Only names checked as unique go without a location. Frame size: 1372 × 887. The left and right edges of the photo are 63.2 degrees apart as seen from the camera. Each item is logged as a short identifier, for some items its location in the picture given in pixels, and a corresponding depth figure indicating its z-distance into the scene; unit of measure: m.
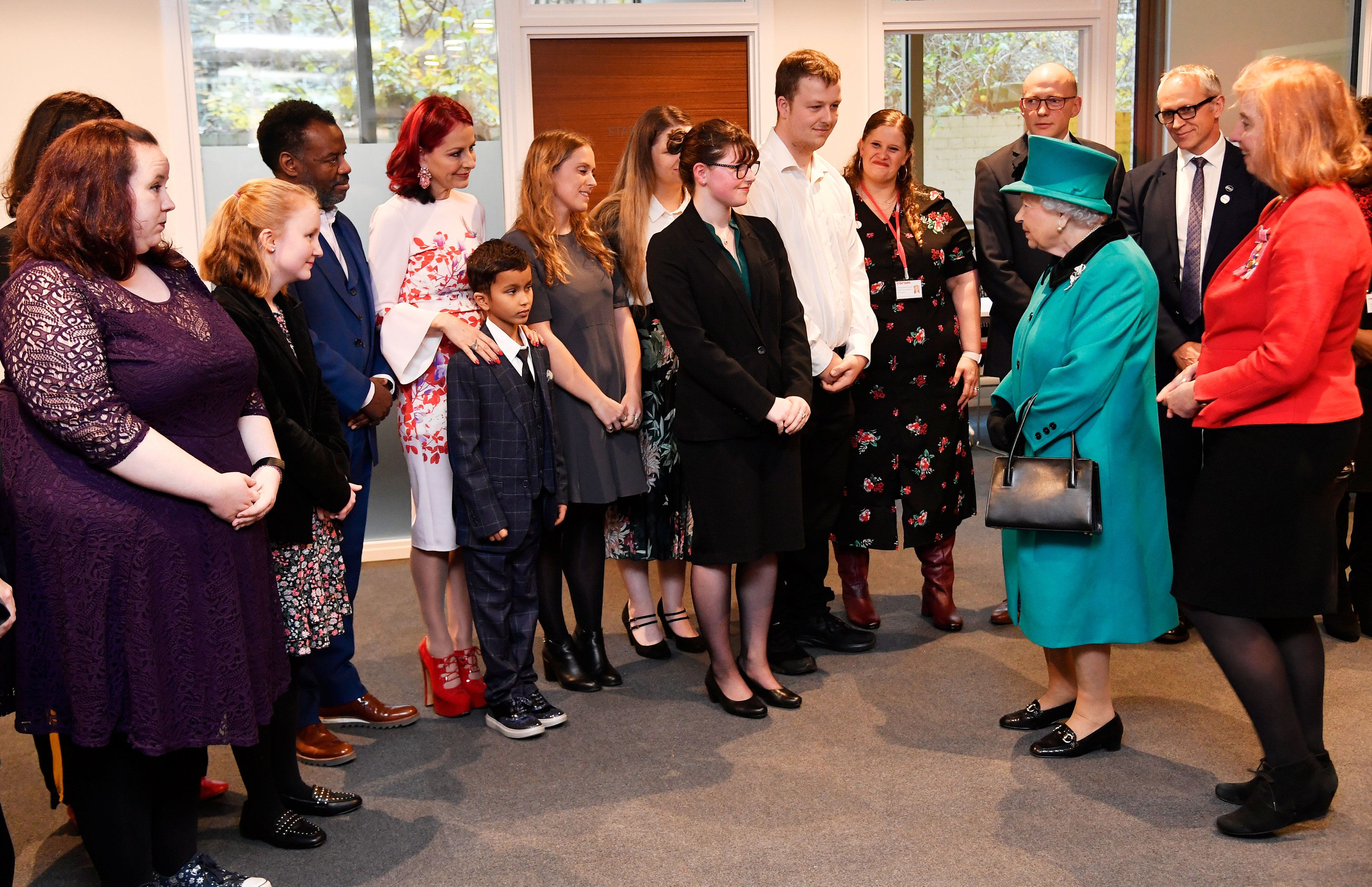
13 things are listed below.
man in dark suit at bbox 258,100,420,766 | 2.99
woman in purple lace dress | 1.90
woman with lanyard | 3.76
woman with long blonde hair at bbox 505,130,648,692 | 3.35
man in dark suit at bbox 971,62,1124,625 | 3.88
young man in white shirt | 3.42
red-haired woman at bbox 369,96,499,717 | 3.19
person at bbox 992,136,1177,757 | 2.66
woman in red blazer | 2.30
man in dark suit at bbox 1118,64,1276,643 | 3.55
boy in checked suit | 3.05
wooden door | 5.17
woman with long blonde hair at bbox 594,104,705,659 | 3.55
